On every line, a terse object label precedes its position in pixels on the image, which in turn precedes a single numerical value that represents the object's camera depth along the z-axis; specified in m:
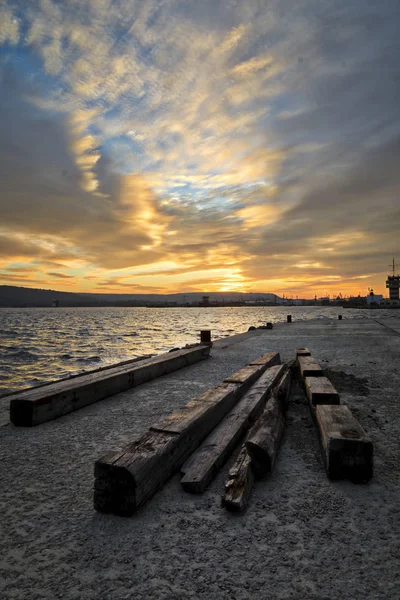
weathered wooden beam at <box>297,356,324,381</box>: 5.60
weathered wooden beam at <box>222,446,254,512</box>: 2.40
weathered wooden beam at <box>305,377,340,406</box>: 4.18
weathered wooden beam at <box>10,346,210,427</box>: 4.34
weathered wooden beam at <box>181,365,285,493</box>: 2.72
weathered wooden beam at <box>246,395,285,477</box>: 2.91
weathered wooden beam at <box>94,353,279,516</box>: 2.41
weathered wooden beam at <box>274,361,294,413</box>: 4.57
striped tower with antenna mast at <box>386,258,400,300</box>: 184.88
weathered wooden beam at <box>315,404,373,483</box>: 2.80
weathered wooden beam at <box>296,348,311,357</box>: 8.20
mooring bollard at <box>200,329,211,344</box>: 13.26
